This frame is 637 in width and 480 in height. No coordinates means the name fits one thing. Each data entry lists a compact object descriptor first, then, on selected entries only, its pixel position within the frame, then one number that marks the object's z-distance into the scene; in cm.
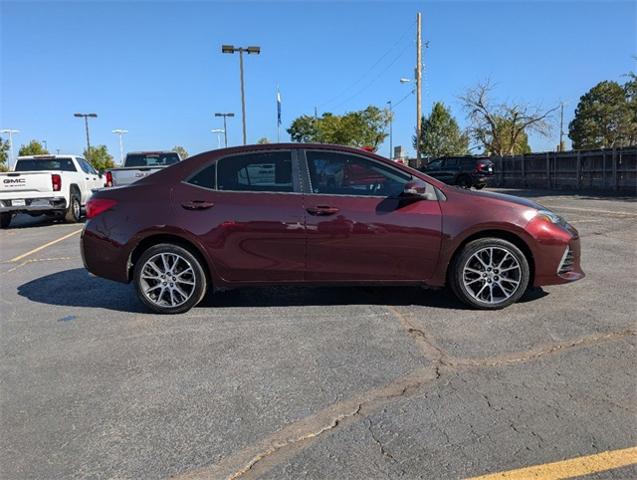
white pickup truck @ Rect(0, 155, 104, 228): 1233
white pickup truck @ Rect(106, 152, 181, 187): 1342
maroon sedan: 479
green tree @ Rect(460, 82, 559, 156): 4666
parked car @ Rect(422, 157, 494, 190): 2419
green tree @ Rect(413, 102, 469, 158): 6656
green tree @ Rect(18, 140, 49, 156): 6462
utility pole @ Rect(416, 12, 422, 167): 3172
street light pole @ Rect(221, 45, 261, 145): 2883
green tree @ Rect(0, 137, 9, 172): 5272
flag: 3916
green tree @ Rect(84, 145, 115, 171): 6571
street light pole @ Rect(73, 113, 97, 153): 5359
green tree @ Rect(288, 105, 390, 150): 6003
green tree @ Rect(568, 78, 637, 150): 5768
